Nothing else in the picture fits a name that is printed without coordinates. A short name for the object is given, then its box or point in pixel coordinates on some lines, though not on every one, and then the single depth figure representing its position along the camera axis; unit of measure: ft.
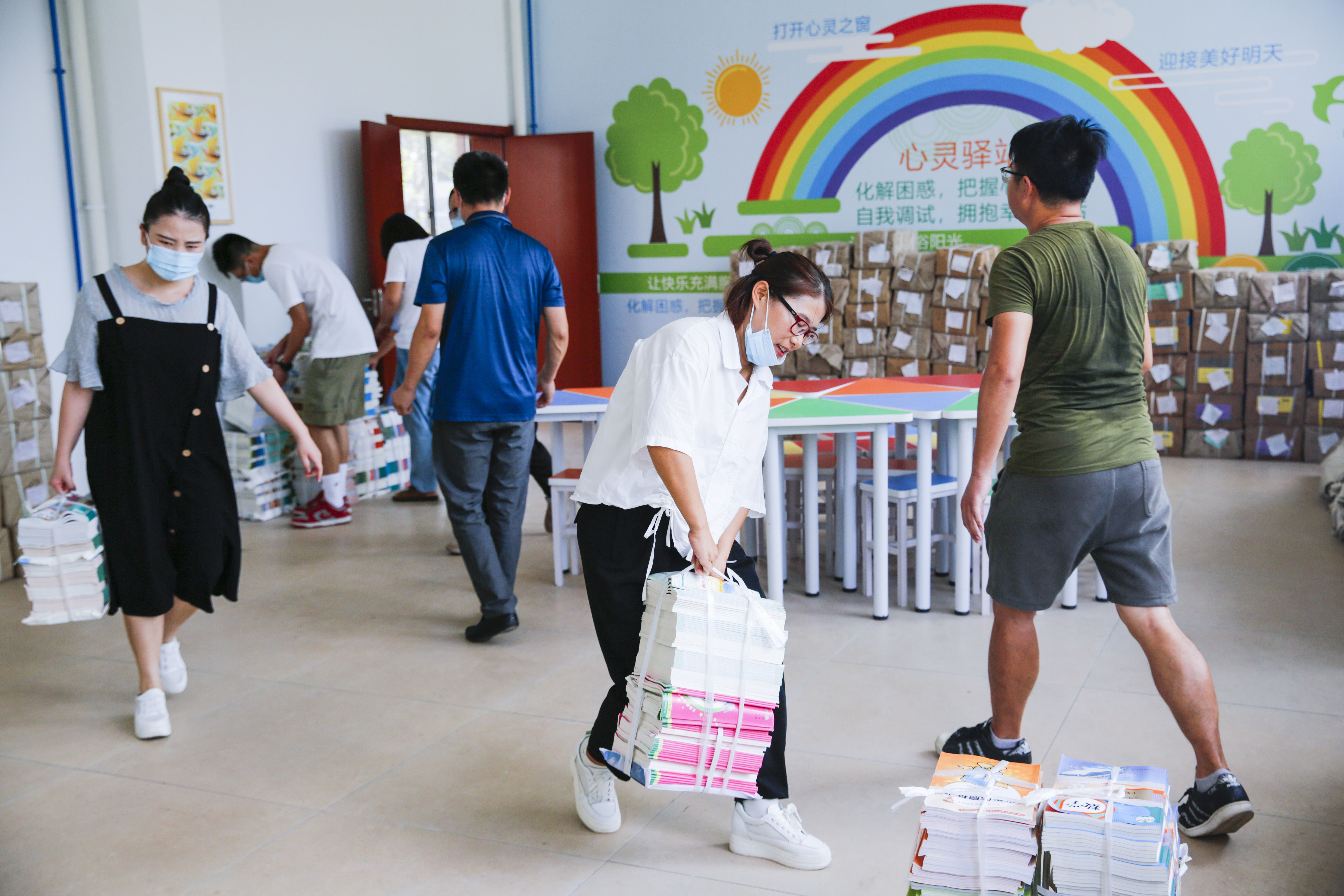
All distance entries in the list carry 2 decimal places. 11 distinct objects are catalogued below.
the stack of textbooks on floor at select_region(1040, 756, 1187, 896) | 5.31
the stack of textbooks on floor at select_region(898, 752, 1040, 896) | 5.49
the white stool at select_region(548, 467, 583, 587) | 14.88
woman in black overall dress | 9.48
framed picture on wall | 19.58
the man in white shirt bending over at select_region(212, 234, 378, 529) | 18.42
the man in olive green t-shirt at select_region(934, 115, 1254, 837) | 7.75
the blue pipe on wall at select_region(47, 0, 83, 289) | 18.83
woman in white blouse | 6.85
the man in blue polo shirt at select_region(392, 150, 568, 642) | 12.04
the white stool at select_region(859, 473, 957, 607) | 13.50
